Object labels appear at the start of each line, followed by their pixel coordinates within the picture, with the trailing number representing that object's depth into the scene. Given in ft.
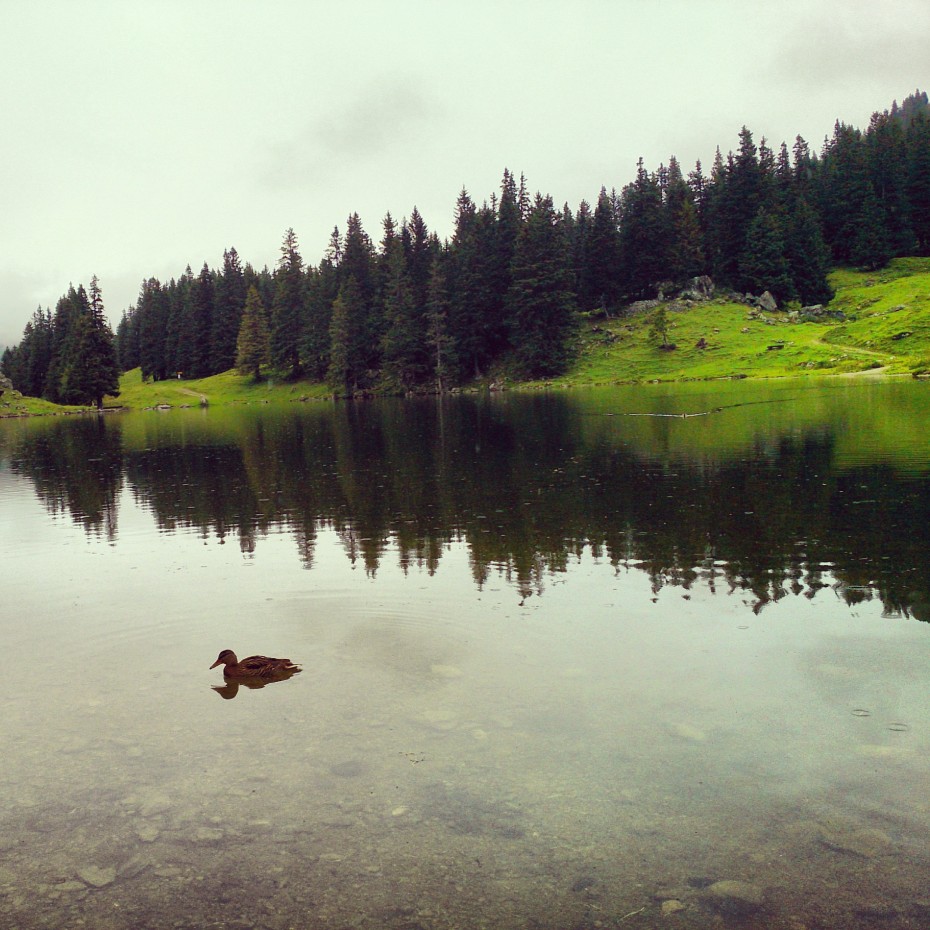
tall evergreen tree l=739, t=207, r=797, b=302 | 361.30
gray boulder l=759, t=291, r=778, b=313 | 356.18
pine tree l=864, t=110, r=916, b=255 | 410.52
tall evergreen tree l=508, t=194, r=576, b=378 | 329.31
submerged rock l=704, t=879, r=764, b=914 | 16.56
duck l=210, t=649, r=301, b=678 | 31.07
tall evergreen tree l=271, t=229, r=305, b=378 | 432.25
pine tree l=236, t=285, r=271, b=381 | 442.91
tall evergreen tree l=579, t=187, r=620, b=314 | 374.02
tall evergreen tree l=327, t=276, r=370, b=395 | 382.83
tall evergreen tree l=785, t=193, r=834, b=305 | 364.58
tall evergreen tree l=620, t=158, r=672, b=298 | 371.35
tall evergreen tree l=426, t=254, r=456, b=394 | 351.67
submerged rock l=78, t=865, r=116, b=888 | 18.57
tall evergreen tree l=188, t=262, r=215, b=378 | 508.94
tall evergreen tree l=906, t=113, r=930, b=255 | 412.98
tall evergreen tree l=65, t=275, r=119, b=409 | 391.45
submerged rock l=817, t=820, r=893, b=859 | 18.13
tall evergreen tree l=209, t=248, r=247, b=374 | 500.33
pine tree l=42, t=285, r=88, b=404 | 420.77
